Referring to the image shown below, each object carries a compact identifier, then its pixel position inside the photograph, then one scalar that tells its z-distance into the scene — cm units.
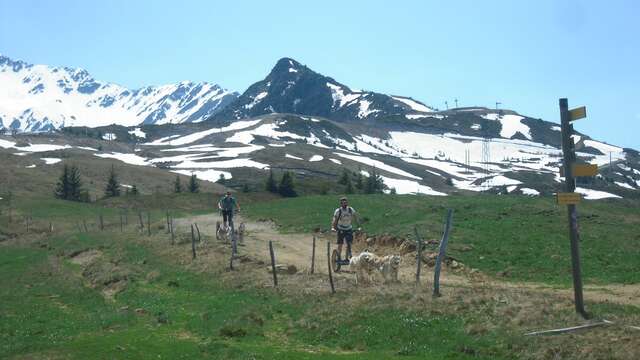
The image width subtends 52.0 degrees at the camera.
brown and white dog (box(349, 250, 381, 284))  2417
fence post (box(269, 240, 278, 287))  2566
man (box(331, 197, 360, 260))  2709
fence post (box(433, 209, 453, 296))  2081
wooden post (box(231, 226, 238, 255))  3070
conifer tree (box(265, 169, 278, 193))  10544
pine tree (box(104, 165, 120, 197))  11538
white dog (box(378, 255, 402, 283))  2430
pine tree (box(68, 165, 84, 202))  10950
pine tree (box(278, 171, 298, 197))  10475
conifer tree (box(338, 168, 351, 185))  11174
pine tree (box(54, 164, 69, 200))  11062
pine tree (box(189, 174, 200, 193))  11506
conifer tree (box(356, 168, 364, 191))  11261
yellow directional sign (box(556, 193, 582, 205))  1720
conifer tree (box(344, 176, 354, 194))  10260
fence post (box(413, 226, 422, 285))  2431
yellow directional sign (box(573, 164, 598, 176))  1681
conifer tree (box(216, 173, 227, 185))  16402
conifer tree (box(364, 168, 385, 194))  10831
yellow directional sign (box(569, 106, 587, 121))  1699
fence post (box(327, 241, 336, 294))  2299
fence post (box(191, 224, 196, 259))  3432
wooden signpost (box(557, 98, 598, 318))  1719
